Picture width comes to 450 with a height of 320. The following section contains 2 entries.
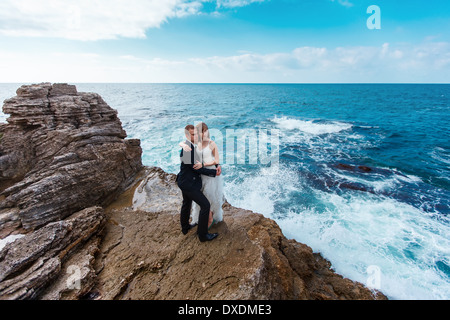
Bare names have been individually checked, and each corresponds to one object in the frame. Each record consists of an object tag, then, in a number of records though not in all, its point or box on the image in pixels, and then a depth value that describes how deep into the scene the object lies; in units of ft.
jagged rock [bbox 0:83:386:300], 12.60
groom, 13.39
